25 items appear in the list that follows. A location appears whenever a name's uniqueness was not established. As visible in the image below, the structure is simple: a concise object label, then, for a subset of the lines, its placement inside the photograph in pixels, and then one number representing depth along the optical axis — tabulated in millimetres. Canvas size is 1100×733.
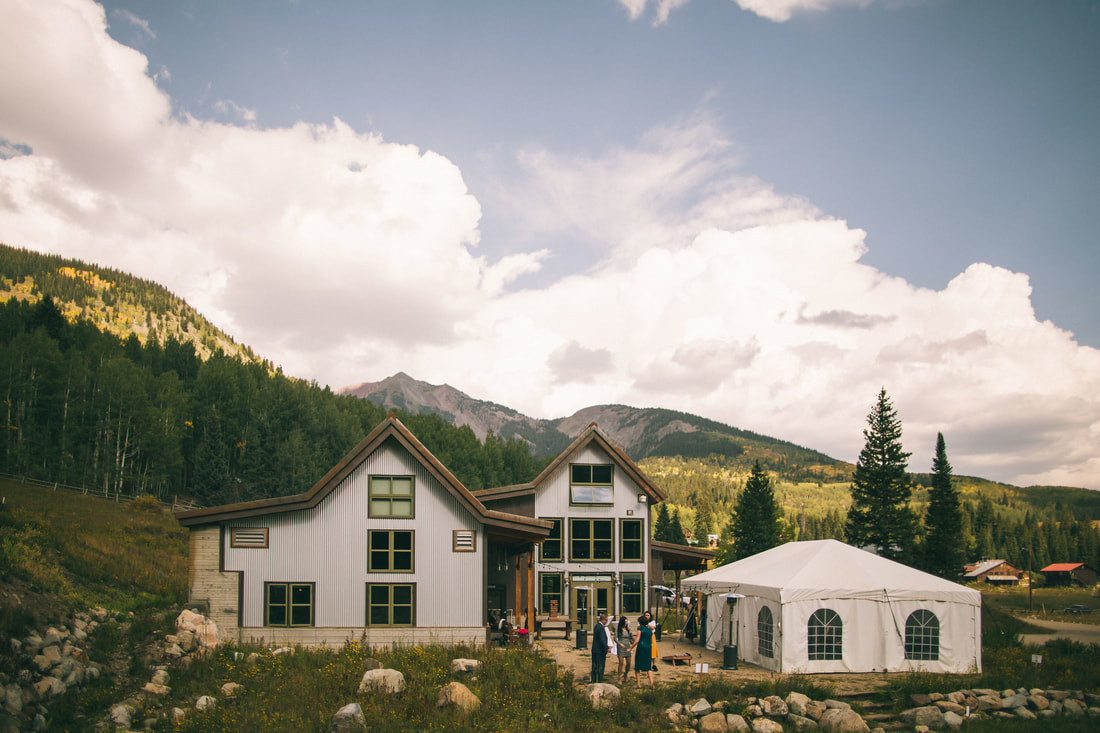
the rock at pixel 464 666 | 19609
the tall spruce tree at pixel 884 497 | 57062
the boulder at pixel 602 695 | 17219
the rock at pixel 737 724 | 16406
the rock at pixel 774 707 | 17141
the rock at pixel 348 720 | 15797
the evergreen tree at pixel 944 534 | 59125
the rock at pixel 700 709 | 16984
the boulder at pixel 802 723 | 16625
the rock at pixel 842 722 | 16500
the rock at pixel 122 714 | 16281
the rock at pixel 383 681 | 17984
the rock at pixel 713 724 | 16266
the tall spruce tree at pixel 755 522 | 66500
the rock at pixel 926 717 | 17188
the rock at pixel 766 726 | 16297
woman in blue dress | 19391
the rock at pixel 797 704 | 17297
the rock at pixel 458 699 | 16938
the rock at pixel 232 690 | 18109
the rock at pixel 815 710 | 17234
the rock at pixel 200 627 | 21609
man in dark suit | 18797
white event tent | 21562
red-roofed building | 112312
